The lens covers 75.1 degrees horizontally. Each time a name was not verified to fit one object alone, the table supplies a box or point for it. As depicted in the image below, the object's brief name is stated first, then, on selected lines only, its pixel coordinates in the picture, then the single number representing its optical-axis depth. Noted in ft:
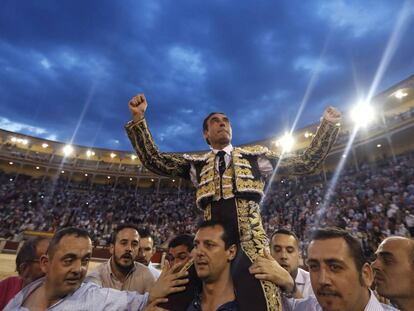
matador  6.87
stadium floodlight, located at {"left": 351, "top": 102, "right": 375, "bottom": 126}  75.15
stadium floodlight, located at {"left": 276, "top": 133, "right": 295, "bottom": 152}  93.99
